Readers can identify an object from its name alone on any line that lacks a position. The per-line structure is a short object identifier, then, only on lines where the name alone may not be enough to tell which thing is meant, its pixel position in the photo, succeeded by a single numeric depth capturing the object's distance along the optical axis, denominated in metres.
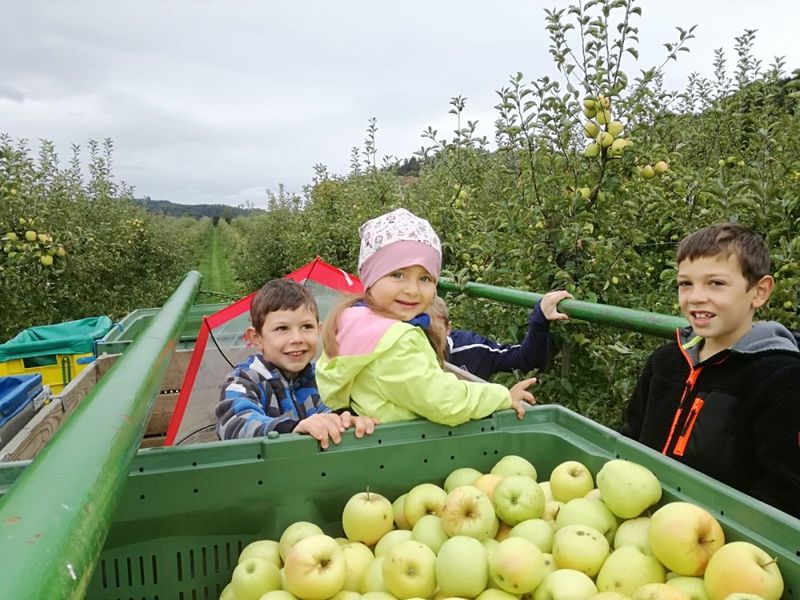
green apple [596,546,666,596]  1.13
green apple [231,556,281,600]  1.25
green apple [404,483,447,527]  1.42
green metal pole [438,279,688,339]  1.72
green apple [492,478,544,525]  1.34
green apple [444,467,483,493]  1.47
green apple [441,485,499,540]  1.31
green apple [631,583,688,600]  1.00
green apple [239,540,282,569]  1.34
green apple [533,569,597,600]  1.11
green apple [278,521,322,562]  1.32
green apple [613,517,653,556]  1.23
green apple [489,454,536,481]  1.48
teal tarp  4.24
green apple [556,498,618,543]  1.28
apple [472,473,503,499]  1.42
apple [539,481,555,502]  1.45
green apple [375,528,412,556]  1.37
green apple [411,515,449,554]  1.33
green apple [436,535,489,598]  1.19
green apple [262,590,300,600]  1.22
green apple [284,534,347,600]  1.21
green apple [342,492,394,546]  1.36
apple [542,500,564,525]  1.40
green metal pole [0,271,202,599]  0.56
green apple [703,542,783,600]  0.96
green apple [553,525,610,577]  1.18
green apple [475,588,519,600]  1.17
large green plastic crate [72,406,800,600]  1.29
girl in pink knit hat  1.58
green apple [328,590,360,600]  1.27
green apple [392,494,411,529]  1.45
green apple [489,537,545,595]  1.15
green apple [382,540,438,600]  1.21
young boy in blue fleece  2.27
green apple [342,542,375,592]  1.33
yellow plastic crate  4.32
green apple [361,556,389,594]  1.28
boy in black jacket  1.47
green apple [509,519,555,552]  1.30
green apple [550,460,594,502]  1.39
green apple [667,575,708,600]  1.08
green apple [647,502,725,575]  1.08
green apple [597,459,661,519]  1.22
